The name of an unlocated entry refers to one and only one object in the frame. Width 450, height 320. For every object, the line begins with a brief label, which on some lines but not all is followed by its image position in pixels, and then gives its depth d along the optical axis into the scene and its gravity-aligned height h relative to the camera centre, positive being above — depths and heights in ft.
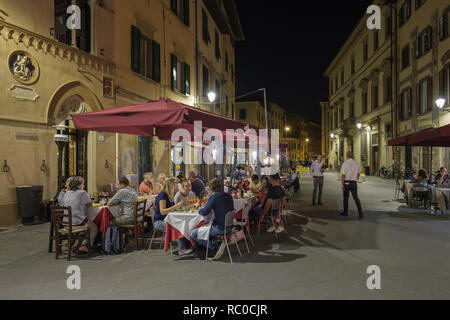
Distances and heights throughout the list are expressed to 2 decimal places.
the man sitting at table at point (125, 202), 19.97 -2.34
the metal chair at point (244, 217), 19.65 -3.46
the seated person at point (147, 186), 27.81 -1.99
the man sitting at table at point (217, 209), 17.76 -2.50
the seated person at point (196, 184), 27.37 -1.83
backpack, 19.17 -4.60
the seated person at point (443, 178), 34.99 -1.84
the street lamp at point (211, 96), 49.67 +9.94
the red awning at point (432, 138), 28.07 +2.17
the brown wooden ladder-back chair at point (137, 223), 20.04 -3.69
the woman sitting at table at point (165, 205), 19.62 -2.52
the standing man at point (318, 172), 38.81 -1.23
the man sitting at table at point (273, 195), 24.16 -2.41
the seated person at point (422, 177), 36.07 -1.79
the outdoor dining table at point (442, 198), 30.94 -3.57
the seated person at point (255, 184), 29.32 -2.04
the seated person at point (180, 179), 29.73 -1.49
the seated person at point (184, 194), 20.81 -1.99
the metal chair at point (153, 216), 20.82 -3.38
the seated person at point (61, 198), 21.70 -2.29
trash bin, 26.27 -3.05
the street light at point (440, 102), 47.70 +8.40
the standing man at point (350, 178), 30.76 -1.57
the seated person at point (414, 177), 37.77 -1.88
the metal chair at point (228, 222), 17.62 -3.22
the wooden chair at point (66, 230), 18.15 -3.78
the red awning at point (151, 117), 18.40 +2.72
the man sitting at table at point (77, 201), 18.81 -2.18
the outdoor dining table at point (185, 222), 18.78 -3.37
